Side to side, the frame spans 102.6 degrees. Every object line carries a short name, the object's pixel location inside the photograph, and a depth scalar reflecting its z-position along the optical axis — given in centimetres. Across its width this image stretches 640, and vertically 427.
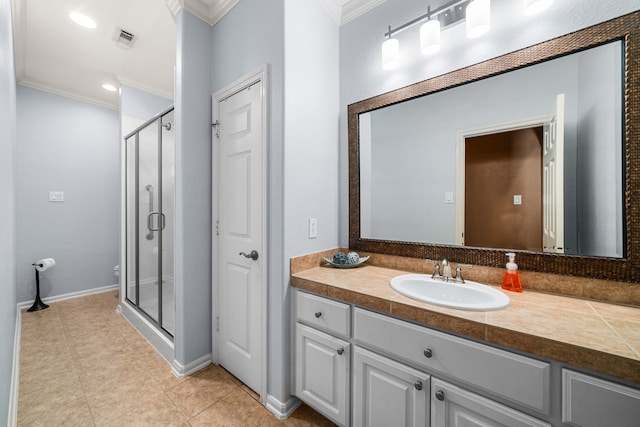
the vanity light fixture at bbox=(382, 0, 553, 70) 125
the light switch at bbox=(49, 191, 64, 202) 319
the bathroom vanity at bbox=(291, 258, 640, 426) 74
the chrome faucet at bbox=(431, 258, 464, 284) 133
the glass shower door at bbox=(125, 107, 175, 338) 215
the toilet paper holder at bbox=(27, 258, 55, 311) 292
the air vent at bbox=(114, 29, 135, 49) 226
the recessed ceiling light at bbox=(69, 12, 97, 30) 205
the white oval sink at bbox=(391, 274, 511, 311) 101
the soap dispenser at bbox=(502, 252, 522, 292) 119
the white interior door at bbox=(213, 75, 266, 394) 159
